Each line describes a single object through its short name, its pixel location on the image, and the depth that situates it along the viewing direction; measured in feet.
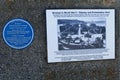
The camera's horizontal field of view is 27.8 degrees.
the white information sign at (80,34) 11.74
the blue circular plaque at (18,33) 11.41
